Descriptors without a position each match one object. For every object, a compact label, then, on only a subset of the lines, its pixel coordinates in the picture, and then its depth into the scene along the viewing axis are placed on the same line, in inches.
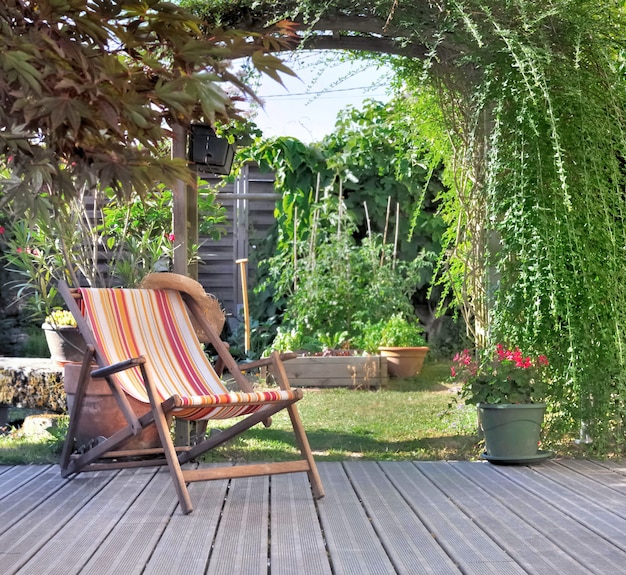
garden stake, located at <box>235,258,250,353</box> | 260.5
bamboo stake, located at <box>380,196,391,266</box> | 283.2
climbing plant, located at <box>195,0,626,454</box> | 145.3
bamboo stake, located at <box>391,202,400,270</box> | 283.3
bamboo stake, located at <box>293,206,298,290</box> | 281.0
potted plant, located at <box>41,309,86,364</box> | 173.3
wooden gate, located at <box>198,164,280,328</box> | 311.6
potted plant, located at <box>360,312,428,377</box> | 258.8
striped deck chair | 118.6
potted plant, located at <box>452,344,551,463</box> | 147.6
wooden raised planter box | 248.1
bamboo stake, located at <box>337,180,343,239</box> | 284.5
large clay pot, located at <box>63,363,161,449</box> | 145.2
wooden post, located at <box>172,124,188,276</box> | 157.5
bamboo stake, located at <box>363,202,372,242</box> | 284.0
